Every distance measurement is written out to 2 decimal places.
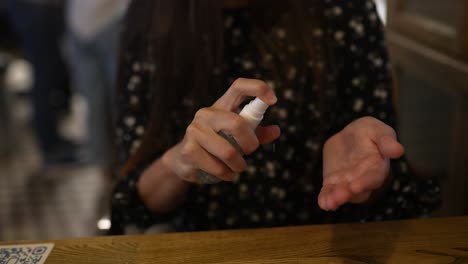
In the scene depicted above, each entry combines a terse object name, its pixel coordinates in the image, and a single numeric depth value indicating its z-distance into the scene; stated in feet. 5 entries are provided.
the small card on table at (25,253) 1.43
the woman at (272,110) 1.63
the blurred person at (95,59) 3.93
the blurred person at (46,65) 5.58
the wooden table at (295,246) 1.39
